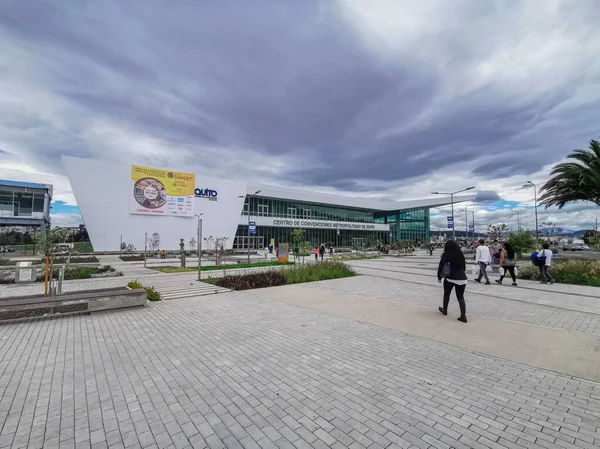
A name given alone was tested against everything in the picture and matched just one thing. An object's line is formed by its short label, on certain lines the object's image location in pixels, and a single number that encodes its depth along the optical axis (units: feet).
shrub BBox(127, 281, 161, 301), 31.63
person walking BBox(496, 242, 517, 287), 41.06
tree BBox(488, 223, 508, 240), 169.68
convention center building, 116.88
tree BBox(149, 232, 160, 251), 128.57
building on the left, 127.84
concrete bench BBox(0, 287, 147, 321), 23.64
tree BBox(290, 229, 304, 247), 89.56
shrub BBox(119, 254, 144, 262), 96.23
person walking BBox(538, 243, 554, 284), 41.83
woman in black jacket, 22.20
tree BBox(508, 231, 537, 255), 91.25
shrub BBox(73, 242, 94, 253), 119.55
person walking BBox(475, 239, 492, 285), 41.60
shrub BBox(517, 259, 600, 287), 41.31
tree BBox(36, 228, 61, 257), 57.45
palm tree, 59.24
